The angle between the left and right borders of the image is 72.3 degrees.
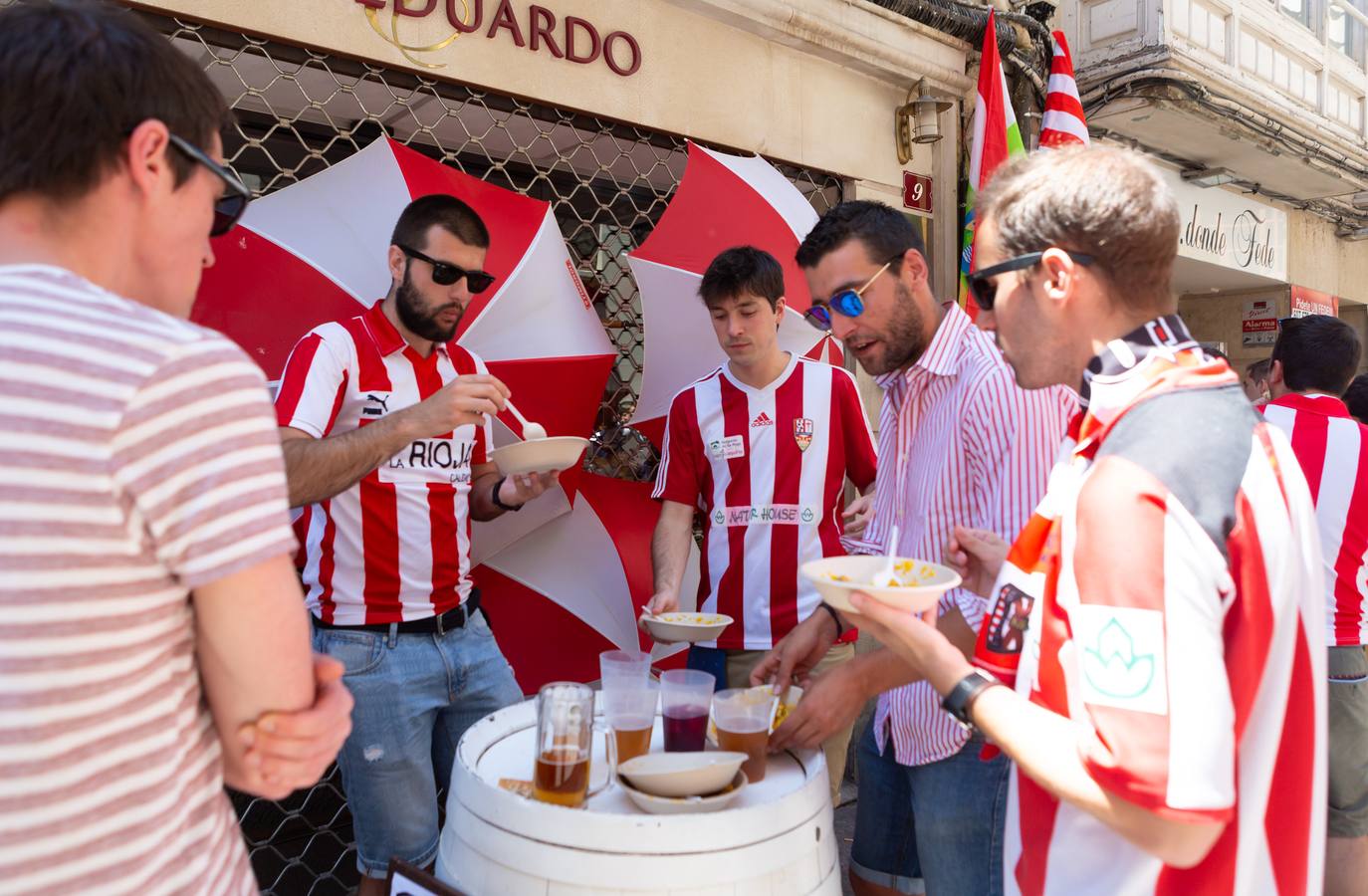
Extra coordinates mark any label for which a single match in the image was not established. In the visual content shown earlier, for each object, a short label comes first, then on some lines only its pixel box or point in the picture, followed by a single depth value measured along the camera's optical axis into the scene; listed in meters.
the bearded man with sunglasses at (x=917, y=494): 2.02
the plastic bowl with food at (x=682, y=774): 1.58
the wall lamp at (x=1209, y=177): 9.49
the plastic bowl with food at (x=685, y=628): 2.55
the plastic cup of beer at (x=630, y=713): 1.81
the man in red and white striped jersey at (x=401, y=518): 2.49
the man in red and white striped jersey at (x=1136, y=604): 1.12
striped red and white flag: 5.50
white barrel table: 1.46
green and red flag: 5.43
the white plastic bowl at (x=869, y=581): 1.46
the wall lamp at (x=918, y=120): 5.54
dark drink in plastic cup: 1.84
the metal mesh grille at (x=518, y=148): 3.88
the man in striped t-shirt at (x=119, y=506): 0.89
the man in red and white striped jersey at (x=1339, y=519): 3.49
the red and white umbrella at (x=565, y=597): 3.26
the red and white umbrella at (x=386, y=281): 2.68
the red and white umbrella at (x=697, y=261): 3.58
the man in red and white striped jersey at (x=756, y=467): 3.26
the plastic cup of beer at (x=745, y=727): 1.79
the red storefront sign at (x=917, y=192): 5.68
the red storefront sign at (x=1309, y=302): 11.46
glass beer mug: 1.62
